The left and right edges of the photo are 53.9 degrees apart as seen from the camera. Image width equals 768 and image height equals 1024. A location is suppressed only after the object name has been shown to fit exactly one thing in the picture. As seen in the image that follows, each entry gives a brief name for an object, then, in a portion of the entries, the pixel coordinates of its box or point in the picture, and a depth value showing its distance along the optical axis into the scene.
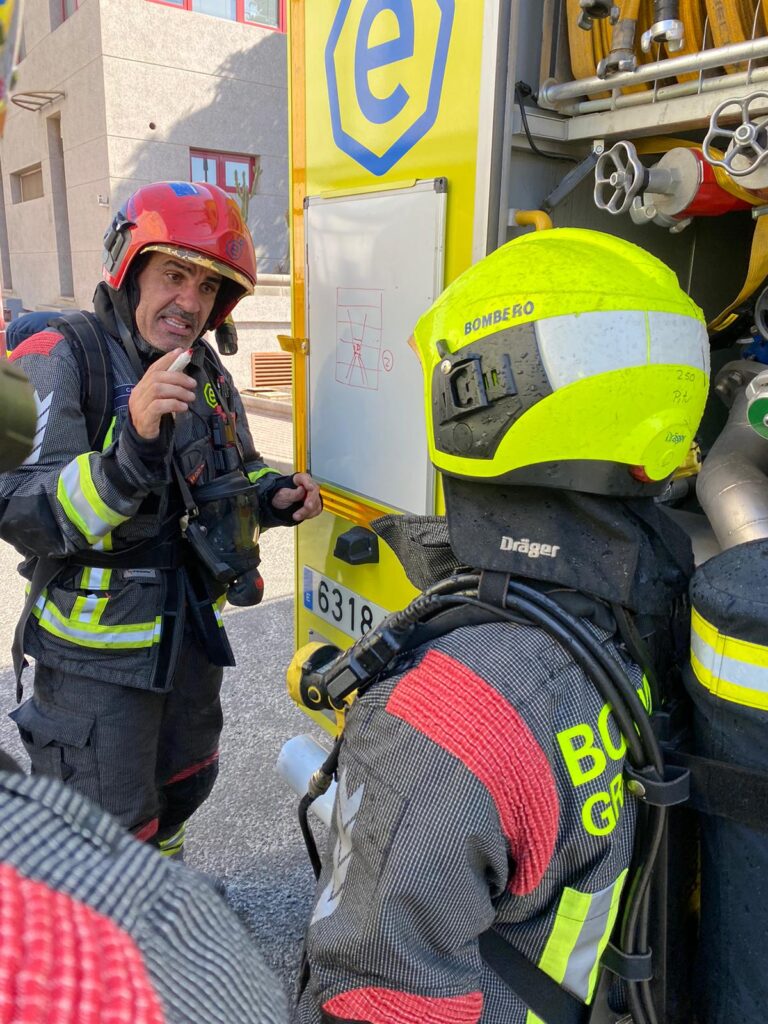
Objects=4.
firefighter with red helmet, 1.82
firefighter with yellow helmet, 0.90
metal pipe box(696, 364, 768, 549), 1.82
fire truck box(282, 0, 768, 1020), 1.62
